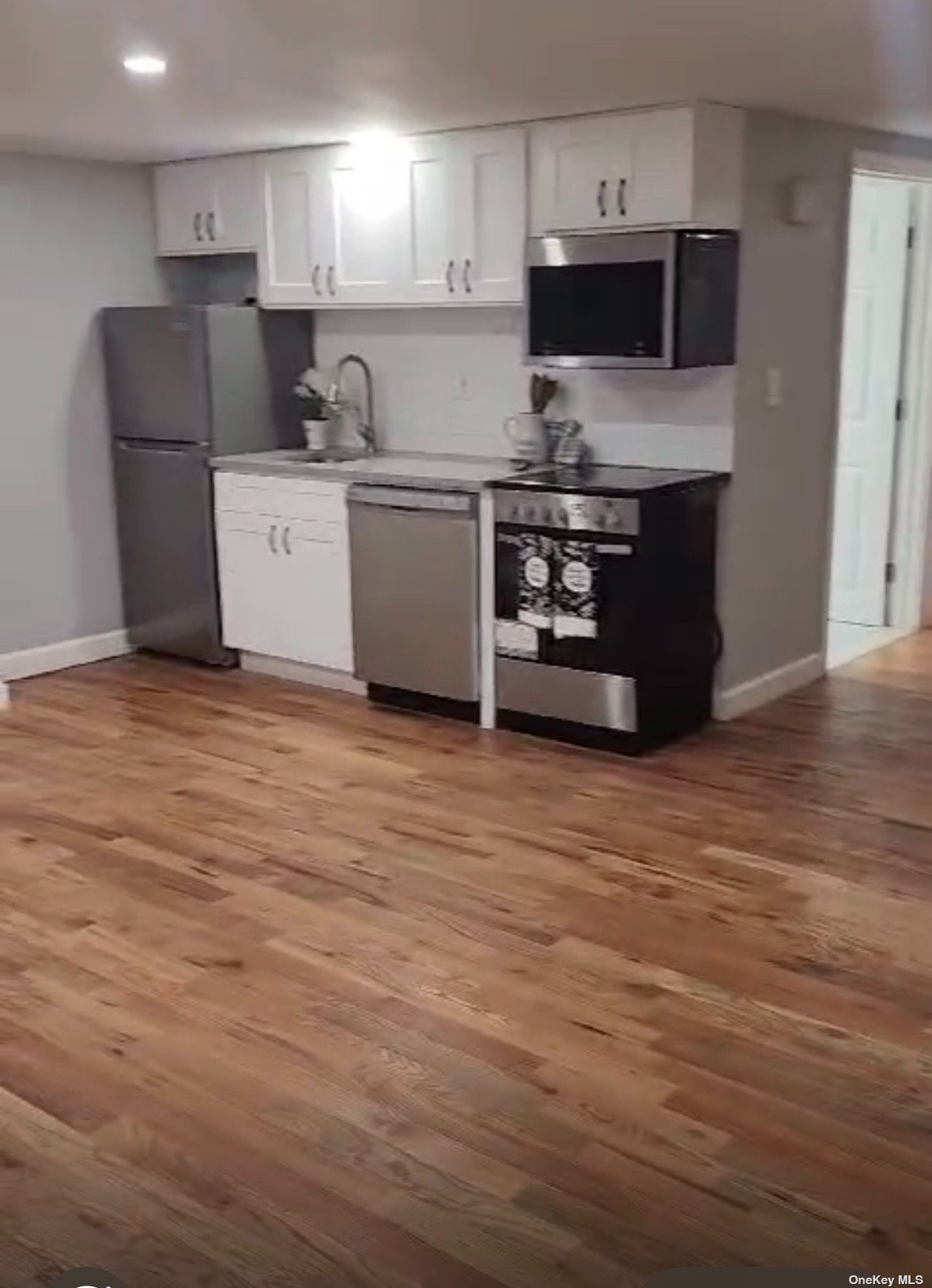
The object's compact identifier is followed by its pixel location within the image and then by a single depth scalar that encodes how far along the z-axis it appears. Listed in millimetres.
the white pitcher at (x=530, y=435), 5242
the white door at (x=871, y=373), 5820
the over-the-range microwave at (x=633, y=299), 4449
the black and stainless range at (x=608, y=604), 4535
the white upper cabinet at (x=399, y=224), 4926
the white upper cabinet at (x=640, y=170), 4398
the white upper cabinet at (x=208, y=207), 5703
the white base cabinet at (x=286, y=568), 5363
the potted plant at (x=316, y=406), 5902
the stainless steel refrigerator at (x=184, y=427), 5594
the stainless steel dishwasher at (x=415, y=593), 4945
